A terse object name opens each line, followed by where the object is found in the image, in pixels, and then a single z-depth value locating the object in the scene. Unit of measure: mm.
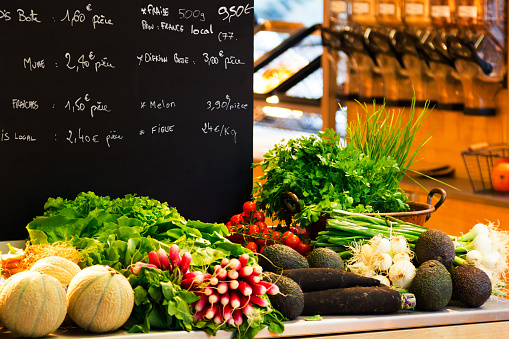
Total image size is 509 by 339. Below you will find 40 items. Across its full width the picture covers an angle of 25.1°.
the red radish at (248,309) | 2149
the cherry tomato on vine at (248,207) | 2767
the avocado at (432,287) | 2320
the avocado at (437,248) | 2411
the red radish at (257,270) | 2173
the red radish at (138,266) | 2167
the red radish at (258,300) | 2164
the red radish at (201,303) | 2148
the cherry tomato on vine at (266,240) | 2608
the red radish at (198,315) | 2153
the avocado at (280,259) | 2369
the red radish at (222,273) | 2156
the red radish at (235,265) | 2169
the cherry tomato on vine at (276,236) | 2613
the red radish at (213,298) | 2134
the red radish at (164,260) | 2185
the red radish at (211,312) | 2134
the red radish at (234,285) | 2143
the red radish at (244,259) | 2183
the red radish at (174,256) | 2184
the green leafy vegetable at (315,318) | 2243
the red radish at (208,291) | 2139
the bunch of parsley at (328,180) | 2659
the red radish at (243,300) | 2155
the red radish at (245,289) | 2146
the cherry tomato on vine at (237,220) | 2737
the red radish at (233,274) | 2152
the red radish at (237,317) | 2149
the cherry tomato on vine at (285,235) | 2602
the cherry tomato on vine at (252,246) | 2561
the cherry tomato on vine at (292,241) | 2585
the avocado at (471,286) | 2346
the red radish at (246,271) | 2162
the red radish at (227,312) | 2143
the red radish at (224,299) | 2138
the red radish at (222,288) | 2137
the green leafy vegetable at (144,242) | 2139
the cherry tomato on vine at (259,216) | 2738
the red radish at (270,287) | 2183
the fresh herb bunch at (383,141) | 2833
